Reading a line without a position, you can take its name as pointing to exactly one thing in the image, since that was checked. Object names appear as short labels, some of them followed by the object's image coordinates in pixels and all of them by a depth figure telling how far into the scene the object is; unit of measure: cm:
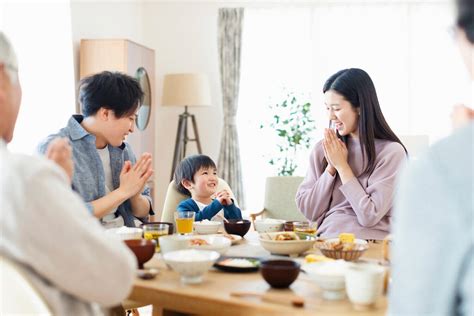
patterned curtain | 612
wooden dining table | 141
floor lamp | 581
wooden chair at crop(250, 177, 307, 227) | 394
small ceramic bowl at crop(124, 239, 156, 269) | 172
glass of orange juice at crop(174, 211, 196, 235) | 226
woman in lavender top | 257
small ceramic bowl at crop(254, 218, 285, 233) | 241
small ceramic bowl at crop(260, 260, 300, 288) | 155
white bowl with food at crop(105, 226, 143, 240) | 206
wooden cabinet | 500
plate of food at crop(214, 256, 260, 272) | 175
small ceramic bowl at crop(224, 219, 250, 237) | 234
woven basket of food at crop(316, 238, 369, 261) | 185
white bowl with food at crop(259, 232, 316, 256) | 196
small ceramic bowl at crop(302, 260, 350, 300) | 147
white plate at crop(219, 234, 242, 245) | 227
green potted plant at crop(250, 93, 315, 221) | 601
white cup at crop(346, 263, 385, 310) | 140
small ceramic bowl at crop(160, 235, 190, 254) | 184
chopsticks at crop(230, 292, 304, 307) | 142
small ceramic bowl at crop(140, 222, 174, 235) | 220
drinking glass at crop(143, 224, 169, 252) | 212
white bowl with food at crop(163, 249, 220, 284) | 159
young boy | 289
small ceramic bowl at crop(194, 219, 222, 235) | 235
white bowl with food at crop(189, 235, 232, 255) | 194
